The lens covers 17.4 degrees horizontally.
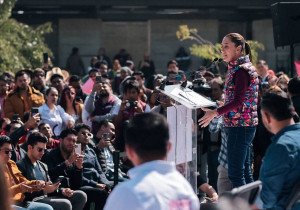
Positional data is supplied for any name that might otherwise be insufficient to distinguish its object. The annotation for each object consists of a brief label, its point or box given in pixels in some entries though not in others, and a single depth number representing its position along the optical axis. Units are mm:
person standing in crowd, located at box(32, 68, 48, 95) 15297
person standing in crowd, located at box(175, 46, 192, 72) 28422
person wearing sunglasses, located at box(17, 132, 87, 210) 10305
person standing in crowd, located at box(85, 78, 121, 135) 13555
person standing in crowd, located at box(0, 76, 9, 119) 14001
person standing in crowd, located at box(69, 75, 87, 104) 15781
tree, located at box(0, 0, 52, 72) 19812
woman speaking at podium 8984
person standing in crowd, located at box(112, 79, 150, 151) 12750
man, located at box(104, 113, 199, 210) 4688
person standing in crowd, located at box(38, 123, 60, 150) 11836
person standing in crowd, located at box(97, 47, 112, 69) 25267
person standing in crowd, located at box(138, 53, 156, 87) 25020
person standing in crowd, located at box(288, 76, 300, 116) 9883
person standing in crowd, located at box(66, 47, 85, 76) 26506
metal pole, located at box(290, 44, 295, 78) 11850
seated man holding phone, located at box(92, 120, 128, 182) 11953
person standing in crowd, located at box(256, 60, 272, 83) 17314
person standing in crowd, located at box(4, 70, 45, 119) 13586
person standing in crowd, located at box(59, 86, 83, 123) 14047
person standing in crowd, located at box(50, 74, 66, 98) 15008
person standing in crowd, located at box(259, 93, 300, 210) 6234
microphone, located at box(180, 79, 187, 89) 8938
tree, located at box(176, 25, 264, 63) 22266
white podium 8703
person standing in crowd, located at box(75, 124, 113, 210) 11328
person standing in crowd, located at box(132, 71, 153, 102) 14844
